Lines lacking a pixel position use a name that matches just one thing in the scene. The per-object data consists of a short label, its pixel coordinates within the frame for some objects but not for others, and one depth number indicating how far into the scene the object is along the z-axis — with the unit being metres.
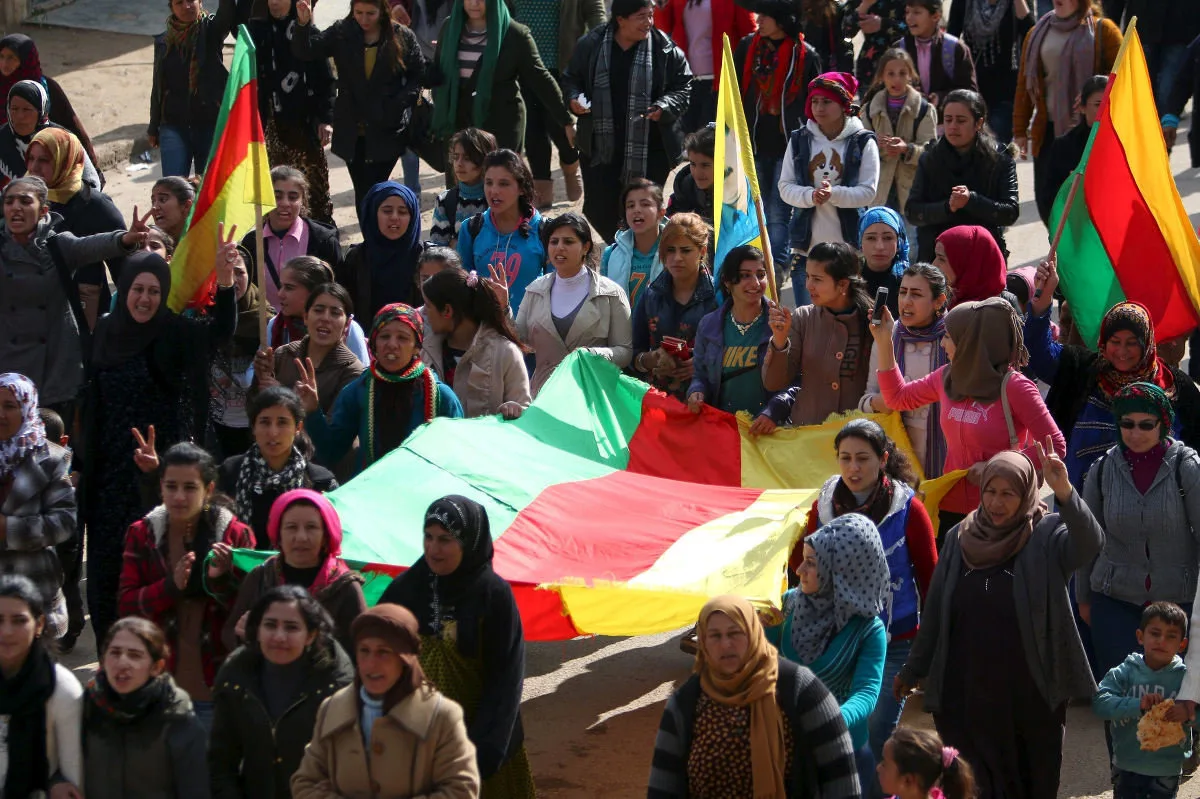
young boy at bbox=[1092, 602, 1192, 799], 13.68
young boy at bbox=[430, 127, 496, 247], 21.50
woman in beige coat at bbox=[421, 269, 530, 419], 17.52
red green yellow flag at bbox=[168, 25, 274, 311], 18.20
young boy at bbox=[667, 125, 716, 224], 21.78
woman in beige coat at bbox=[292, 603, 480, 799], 11.41
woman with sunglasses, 14.85
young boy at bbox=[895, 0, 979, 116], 25.37
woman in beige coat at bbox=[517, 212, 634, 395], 19.05
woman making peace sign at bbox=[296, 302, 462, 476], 16.52
